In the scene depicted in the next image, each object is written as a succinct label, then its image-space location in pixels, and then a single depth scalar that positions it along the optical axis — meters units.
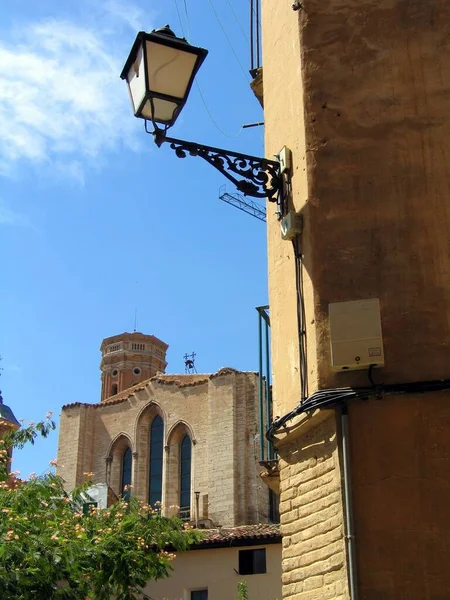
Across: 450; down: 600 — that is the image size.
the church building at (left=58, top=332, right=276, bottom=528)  34.66
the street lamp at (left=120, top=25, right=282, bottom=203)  5.48
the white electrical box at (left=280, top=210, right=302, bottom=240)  5.75
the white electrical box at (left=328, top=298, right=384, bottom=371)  5.11
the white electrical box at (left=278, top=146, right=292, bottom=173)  6.05
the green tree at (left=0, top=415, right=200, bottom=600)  9.63
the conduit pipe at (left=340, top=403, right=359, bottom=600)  4.69
